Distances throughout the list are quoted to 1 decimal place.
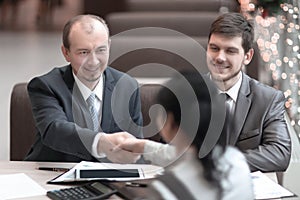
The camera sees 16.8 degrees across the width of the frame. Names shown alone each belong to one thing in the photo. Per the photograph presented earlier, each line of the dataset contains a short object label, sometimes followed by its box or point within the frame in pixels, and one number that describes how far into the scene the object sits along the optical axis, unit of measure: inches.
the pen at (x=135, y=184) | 141.4
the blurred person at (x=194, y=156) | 96.3
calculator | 135.1
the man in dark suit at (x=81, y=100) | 157.9
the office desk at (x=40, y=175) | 137.5
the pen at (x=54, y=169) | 155.3
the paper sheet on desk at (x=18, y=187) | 139.0
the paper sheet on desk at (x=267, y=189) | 137.4
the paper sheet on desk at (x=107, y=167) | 146.7
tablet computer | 147.3
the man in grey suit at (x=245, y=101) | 154.8
